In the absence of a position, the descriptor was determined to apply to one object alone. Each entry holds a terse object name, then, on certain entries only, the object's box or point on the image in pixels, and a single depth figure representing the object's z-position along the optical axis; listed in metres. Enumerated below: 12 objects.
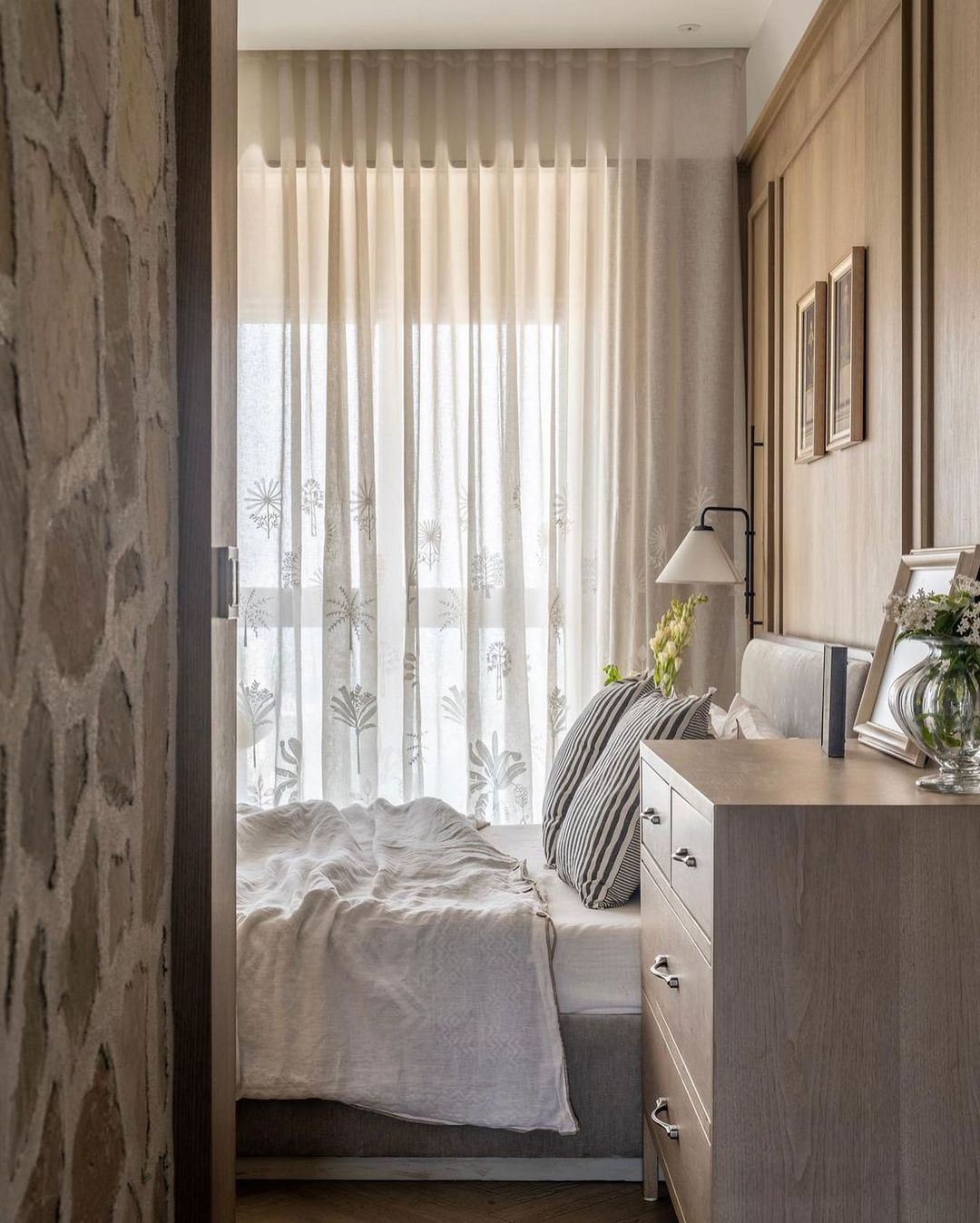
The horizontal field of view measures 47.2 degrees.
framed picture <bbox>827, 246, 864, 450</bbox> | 2.67
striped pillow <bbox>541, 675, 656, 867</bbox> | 2.78
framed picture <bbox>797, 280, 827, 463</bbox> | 3.02
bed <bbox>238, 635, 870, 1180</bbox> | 2.18
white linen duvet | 2.12
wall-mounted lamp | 3.38
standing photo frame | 1.81
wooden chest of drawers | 1.40
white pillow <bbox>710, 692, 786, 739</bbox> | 2.52
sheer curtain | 4.02
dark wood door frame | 1.33
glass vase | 1.53
